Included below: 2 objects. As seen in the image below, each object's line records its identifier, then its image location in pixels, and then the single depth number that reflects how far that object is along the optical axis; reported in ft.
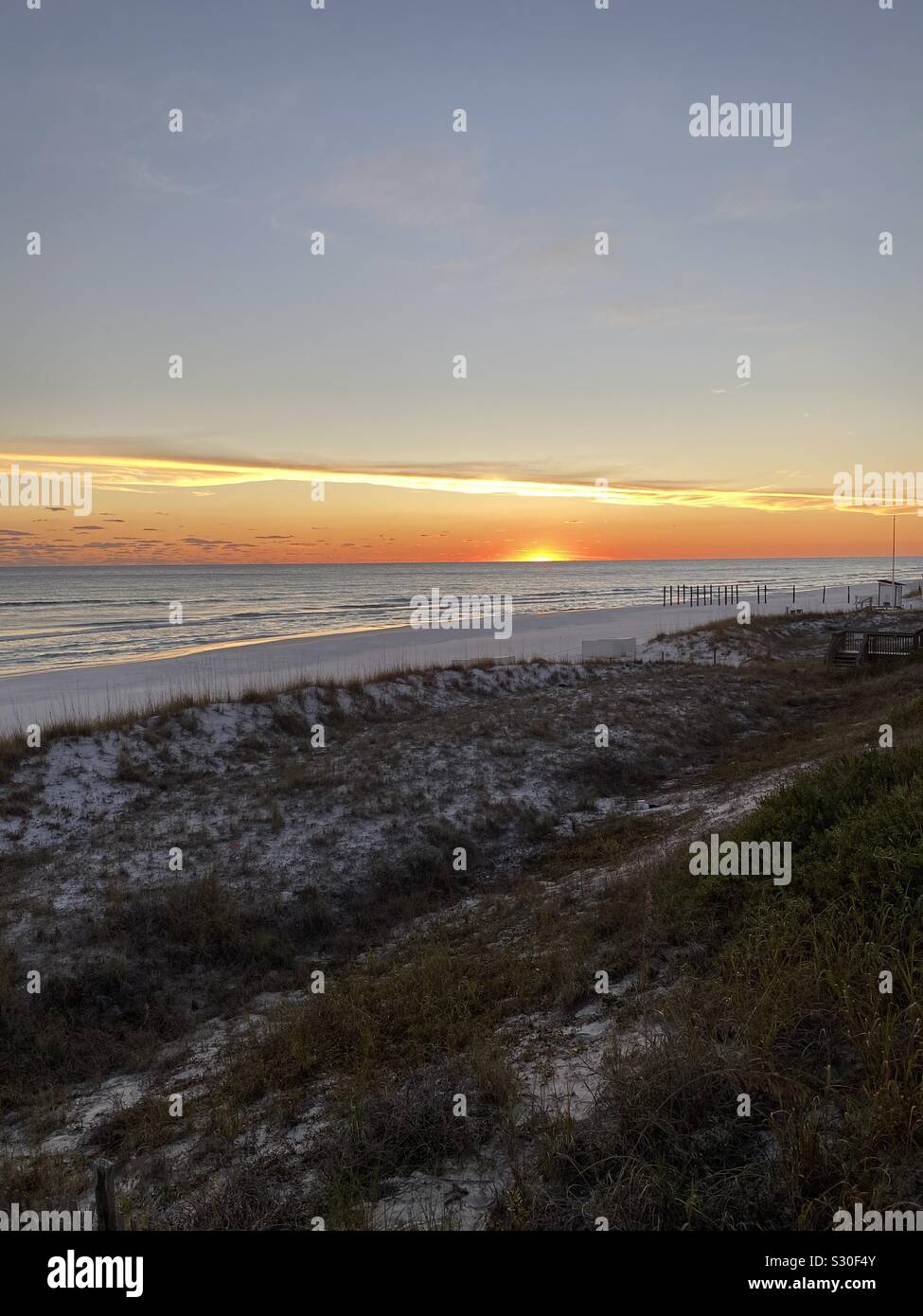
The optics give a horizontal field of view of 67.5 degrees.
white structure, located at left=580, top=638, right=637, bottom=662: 113.09
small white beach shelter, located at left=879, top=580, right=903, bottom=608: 168.25
